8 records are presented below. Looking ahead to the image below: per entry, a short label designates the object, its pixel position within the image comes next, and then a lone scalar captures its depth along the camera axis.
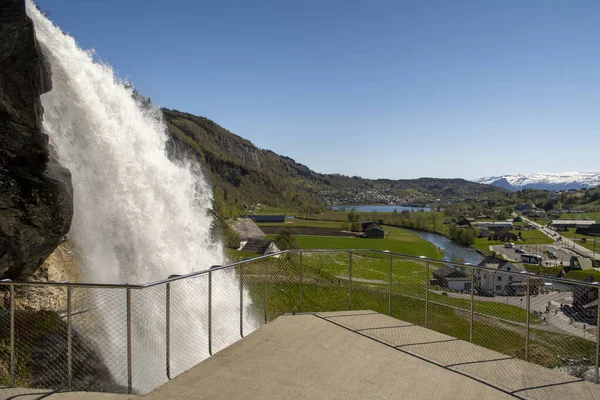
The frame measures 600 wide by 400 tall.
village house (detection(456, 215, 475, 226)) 133.35
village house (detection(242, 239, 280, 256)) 53.76
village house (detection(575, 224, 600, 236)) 116.90
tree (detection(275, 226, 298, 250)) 60.14
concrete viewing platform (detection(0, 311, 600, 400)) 5.00
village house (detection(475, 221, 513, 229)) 127.38
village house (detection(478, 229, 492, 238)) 114.50
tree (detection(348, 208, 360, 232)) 115.75
